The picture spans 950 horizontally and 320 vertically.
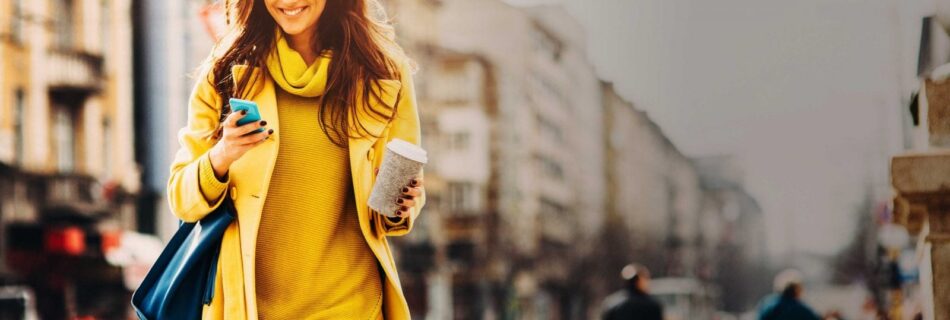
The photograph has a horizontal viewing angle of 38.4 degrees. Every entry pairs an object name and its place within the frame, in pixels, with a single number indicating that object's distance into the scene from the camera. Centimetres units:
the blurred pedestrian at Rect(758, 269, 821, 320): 999
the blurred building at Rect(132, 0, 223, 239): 2512
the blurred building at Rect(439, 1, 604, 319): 3928
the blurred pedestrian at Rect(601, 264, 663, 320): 1134
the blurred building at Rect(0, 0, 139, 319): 2306
